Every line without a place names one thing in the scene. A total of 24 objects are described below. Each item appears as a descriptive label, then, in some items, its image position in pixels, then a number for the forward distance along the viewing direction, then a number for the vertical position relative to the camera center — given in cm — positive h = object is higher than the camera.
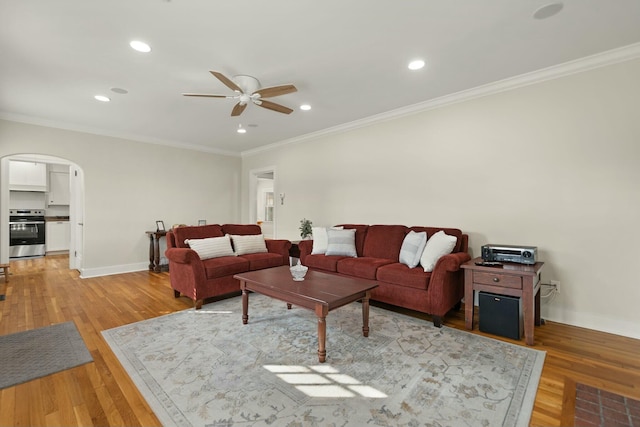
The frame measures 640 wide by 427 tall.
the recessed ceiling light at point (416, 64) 282 +154
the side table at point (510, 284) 249 -64
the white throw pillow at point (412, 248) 331 -39
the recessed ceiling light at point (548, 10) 205 +154
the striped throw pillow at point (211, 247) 376 -44
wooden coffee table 222 -67
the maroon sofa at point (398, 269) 287 -64
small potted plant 519 -28
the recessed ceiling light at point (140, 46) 250 +151
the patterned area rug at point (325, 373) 164 -115
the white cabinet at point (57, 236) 731 -61
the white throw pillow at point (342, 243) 404 -40
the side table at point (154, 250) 553 -73
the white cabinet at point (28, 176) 677 +89
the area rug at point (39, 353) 204 -115
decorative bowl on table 284 -59
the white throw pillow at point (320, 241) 420 -39
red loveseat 339 -68
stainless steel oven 667 -49
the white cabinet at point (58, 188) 738 +64
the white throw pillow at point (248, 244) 421 -45
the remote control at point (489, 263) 280 -48
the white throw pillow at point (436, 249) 307 -37
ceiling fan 288 +129
